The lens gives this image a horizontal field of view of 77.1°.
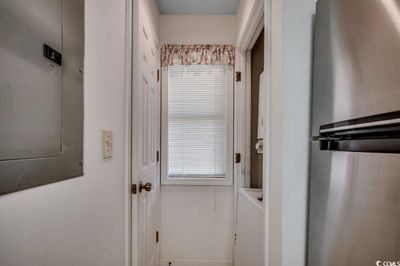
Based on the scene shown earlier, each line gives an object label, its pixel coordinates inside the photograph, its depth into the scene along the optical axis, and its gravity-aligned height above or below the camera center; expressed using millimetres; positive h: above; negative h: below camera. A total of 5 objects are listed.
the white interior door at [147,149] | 1510 -127
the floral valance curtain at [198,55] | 2436 +752
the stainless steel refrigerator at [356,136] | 597 -8
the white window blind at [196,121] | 2498 +109
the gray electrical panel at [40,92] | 505 +94
